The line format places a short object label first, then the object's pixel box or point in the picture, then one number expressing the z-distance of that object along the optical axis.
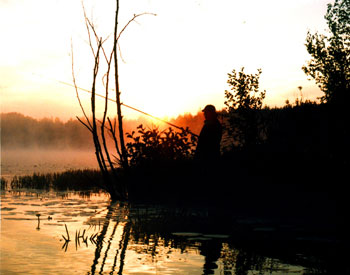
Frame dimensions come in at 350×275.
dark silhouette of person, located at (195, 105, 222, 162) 12.78
